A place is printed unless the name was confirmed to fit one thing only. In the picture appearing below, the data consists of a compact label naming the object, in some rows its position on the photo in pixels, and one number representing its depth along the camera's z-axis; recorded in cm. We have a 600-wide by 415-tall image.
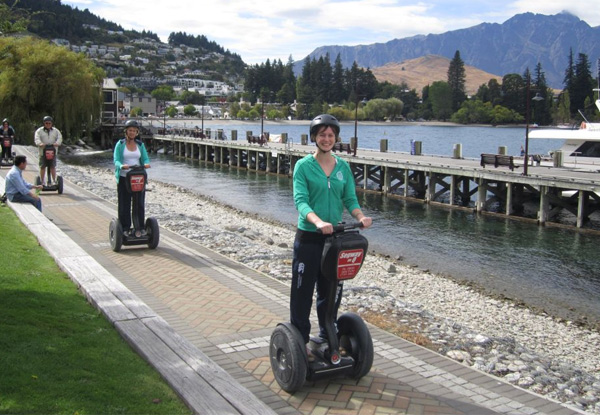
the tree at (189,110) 18475
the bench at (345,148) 3909
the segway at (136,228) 1027
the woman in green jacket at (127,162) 1031
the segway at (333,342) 478
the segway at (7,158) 2330
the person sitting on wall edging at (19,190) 1215
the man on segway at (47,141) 1686
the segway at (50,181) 1744
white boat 2916
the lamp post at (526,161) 2603
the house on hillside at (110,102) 7988
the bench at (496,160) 2880
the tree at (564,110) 11812
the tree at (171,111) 18050
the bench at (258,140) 5062
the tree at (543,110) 13000
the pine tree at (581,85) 11869
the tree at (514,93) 14850
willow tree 4538
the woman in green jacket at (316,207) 501
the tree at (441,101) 17301
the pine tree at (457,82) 17438
